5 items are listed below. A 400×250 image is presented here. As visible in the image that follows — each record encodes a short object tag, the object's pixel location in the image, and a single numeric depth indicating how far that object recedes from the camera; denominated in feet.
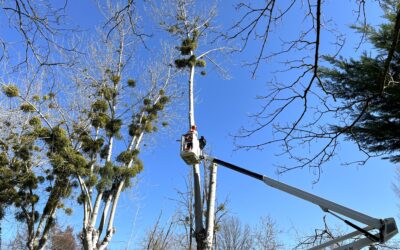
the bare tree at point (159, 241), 29.52
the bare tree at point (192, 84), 20.54
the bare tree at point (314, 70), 9.01
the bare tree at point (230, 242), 90.76
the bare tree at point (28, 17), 9.83
